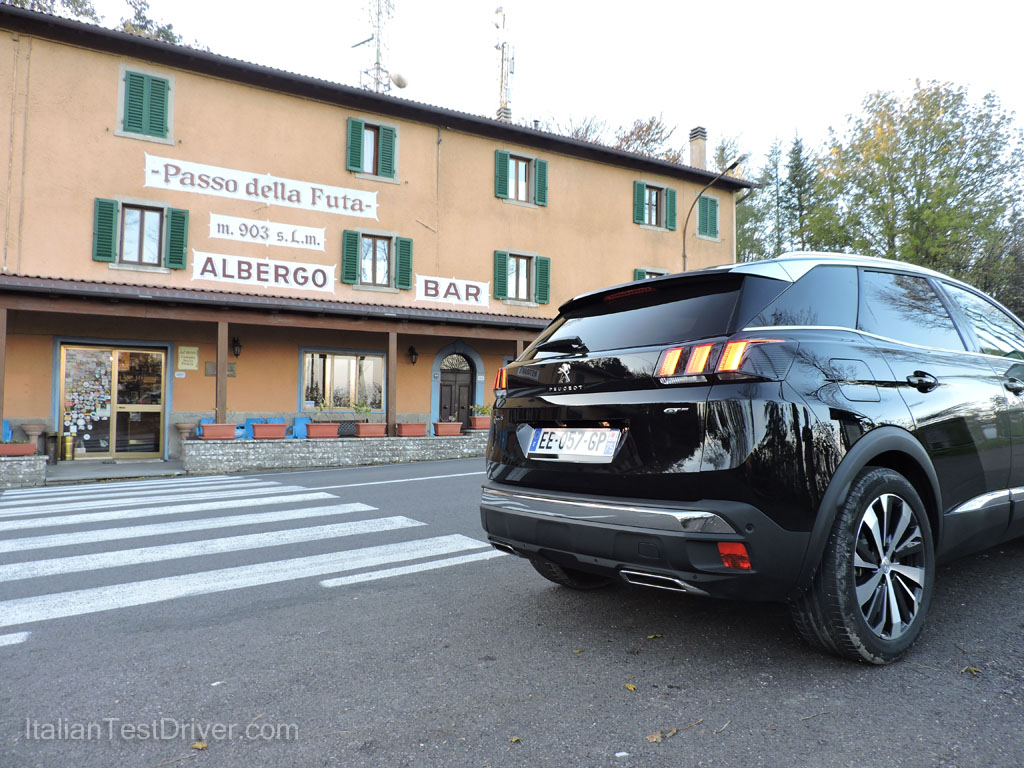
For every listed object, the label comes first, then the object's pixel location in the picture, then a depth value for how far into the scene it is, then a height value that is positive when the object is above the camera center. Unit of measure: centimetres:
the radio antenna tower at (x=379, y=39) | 3050 +1767
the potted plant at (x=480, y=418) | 1705 -24
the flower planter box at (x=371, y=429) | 1473 -49
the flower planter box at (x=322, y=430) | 1420 -49
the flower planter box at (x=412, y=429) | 1531 -49
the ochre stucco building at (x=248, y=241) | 1352 +409
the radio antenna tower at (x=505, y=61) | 2675 +1433
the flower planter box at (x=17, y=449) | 1127 -76
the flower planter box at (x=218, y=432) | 1310 -51
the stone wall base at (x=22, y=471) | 1098 -113
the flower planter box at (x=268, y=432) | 1371 -52
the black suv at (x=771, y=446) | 237 -14
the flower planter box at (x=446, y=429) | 1600 -50
